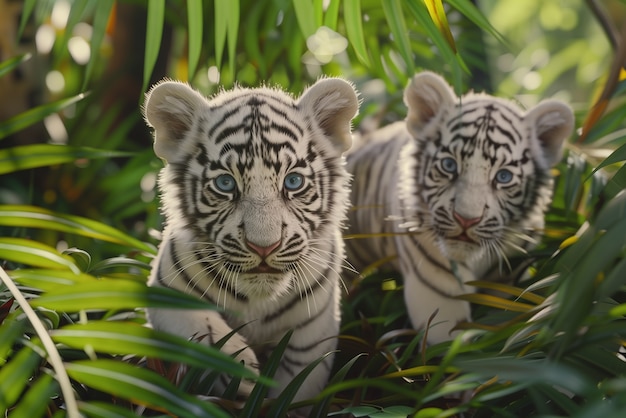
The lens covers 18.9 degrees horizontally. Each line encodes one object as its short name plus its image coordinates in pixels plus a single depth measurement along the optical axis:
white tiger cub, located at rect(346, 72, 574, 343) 1.78
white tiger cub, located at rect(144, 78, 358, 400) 1.65
